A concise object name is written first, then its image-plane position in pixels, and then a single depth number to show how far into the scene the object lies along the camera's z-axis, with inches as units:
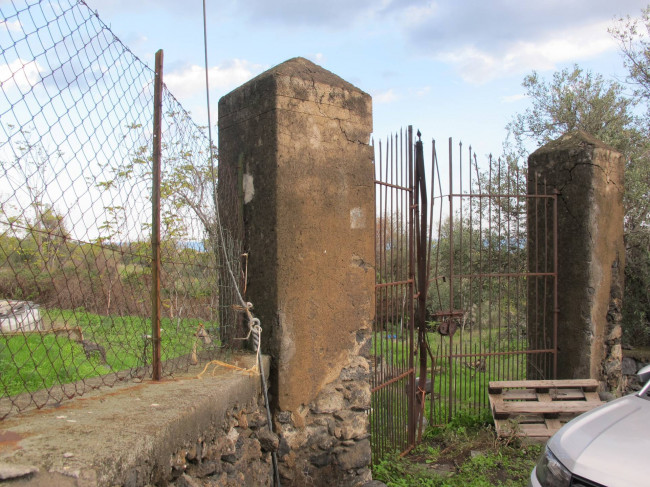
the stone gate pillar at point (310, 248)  130.6
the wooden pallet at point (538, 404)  195.2
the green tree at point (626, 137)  272.5
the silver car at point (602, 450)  104.4
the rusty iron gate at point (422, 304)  181.6
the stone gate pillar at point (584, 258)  210.7
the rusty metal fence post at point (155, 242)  106.1
